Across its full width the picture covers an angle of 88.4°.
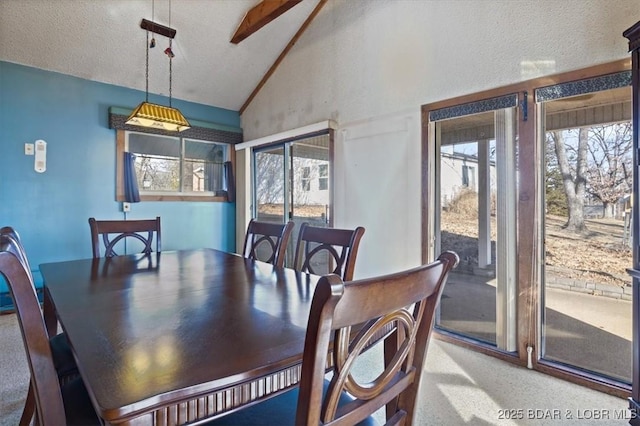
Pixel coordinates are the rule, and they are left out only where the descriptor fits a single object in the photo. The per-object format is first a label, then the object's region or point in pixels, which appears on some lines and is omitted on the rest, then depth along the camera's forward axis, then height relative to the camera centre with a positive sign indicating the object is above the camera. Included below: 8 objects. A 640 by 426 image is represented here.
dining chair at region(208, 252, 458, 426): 0.57 -0.29
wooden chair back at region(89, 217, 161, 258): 2.35 -0.13
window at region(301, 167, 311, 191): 4.05 +0.42
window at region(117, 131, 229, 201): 4.30 +0.66
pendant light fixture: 2.27 +0.67
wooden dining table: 0.68 -0.36
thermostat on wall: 3.54 +0.60
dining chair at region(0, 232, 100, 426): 0.77 -0.31
